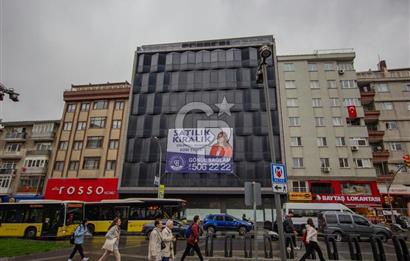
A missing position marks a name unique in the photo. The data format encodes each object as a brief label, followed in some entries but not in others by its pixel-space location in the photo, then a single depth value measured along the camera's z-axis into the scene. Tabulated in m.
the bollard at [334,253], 10.02
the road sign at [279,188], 7.27
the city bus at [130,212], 21.86
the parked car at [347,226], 16.83
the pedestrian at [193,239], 8.92
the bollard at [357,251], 9.87
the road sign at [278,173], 7.41
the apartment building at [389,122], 31.92
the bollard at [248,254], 10.69
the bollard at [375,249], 8.84
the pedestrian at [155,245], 7.01
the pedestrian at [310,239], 8.88
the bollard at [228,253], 10.75
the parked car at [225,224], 21.64
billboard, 33.31
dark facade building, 32.69
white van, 22.55
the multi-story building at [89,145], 34.03
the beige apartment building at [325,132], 30.73
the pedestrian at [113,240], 8.23
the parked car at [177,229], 18.90
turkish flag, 33.94
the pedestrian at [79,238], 10.04
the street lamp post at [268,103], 6.71
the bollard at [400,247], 7.66
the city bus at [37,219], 20.11
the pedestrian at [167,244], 7.45
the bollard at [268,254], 10.45
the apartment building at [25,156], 37.06
